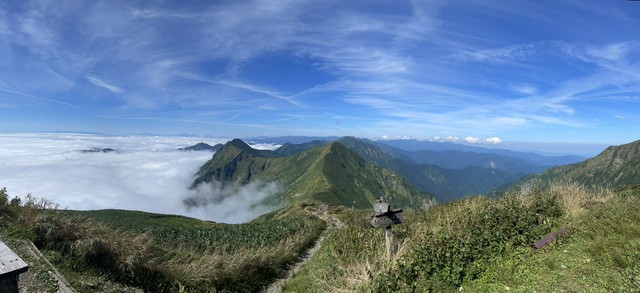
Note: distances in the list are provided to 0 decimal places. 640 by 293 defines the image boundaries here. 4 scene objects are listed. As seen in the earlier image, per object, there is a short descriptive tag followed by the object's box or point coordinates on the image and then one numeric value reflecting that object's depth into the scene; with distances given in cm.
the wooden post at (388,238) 1246
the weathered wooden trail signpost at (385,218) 1288
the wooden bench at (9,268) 383
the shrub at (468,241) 1017
